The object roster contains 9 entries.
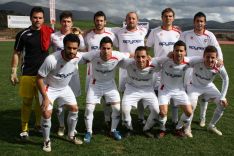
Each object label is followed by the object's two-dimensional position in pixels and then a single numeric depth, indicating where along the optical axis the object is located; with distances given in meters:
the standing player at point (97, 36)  6.28
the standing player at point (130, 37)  6.63
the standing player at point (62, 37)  6.06
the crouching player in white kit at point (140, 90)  6.00
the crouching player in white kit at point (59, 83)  5.21
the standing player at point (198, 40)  6.64
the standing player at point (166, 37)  6.60
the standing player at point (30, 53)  5.65
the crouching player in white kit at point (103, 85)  5.86
